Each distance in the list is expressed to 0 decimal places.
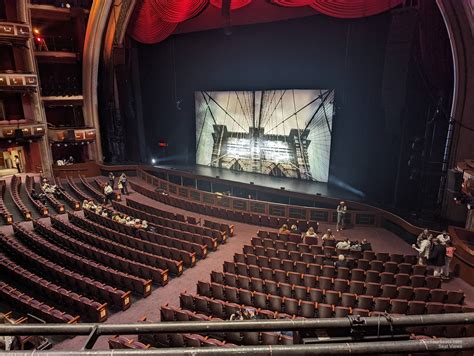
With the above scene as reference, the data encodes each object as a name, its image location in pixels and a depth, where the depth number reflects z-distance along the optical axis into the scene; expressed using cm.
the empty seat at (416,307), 633
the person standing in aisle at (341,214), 1184
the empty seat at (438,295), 671
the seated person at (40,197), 1483
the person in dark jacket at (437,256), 820
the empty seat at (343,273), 794
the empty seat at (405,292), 693
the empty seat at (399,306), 639
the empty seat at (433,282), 739
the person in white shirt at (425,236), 877
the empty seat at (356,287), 726
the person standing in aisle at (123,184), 1684
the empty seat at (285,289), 734
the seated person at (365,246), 954
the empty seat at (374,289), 716
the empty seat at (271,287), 749
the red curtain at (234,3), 1364
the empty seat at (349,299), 673
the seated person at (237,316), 616
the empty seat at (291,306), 671
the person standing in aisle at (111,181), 1722
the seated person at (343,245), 918
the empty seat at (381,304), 650
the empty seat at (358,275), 782
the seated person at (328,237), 1025
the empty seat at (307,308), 652
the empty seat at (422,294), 682
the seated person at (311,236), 1032
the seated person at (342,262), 833
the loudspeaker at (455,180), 898
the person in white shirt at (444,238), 834
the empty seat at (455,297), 665
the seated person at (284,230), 1097
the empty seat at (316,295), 705
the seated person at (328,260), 870
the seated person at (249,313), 622
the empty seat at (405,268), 809
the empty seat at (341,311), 627
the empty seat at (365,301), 659
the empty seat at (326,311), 636
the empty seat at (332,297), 689
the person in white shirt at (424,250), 855
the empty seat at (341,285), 741
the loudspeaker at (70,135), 2053
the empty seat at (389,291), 706
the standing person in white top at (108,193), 1525
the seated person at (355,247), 916
